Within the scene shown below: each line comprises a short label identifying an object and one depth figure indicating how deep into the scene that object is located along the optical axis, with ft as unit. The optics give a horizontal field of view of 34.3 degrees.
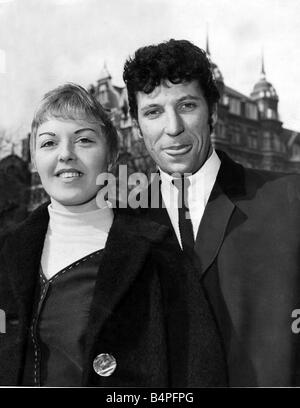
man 6.34
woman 5.81
